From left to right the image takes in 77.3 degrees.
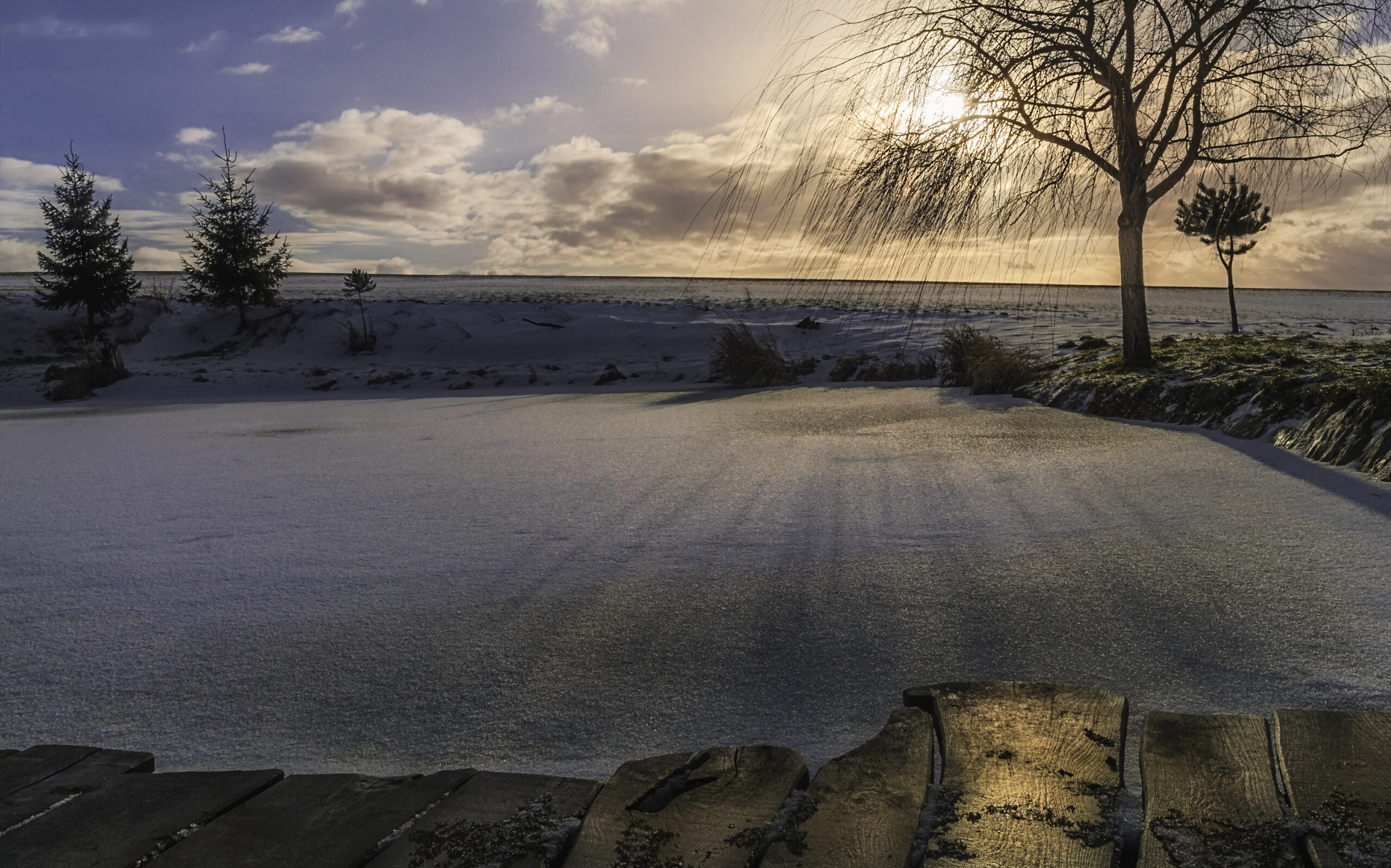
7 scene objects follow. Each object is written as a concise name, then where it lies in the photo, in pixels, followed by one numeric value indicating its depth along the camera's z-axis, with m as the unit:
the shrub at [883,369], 11.57
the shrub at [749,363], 11.76
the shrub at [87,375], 13.59
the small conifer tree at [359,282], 22.03
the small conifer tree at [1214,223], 17.84
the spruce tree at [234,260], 24.09
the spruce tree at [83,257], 22.55
